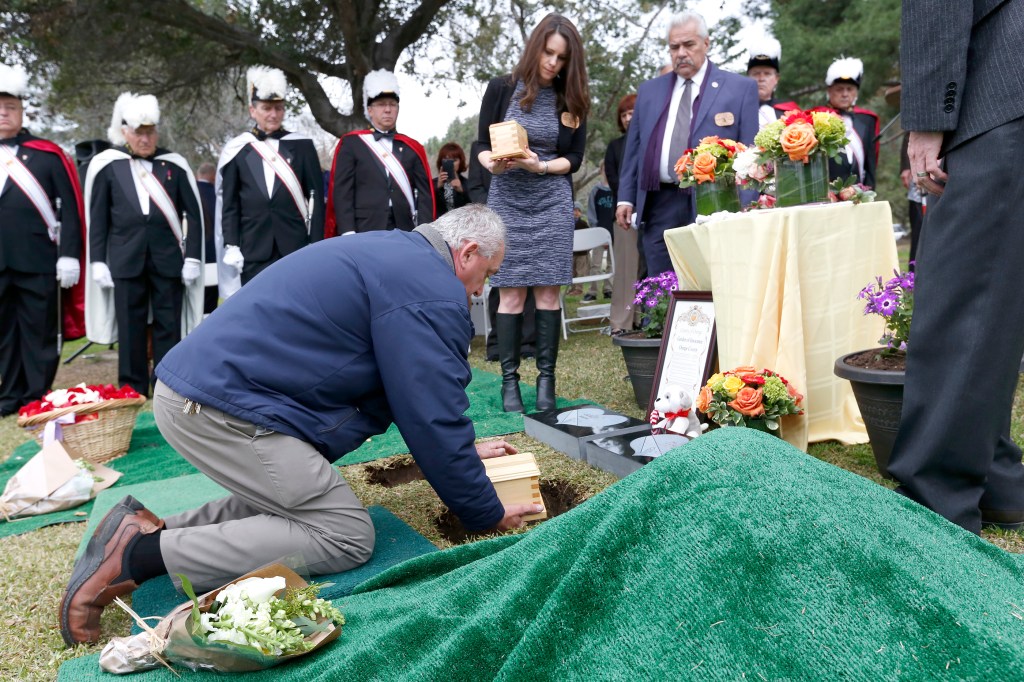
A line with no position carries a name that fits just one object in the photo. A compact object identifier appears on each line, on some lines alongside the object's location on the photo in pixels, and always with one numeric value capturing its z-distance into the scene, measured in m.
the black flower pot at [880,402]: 2.53
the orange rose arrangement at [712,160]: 3.39
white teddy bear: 3.05
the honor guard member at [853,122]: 5.45
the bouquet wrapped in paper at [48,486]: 3.03
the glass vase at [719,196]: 3.41
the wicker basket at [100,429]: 3.57
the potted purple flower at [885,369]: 2.56
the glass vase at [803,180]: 3.16
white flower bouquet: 1.58
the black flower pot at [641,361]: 3.88
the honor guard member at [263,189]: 5.48
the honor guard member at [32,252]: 5.09
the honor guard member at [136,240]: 5.27
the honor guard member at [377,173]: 5.56
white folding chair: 7.30
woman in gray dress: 4.12
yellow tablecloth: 2.98
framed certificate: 3.40
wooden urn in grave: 2.57
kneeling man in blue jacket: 2.07
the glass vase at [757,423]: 2.88
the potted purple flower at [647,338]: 3.92
